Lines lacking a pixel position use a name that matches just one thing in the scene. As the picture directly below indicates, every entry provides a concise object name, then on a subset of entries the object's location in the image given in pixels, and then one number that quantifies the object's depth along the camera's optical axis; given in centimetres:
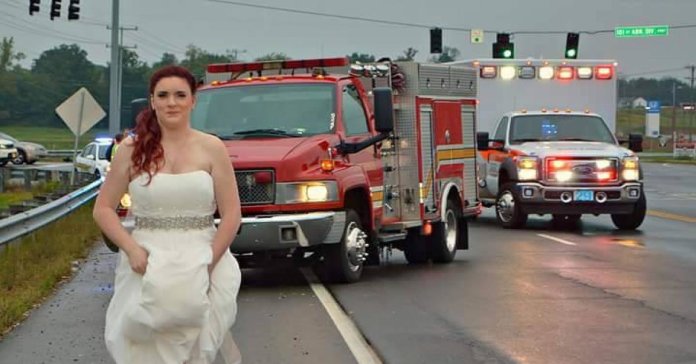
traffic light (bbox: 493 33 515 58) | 3600
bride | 485
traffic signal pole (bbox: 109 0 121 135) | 3294
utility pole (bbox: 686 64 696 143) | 12125
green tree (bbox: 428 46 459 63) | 9341
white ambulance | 1822
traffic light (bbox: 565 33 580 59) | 3903
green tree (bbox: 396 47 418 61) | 6242
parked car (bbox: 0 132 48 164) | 5103
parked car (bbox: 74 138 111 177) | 3431
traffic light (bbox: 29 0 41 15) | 3122
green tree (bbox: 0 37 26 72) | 10338
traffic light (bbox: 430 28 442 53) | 4188
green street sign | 4300
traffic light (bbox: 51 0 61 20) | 3262
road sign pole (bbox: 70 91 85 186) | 2538
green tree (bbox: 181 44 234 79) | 9351
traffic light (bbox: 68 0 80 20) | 3266
